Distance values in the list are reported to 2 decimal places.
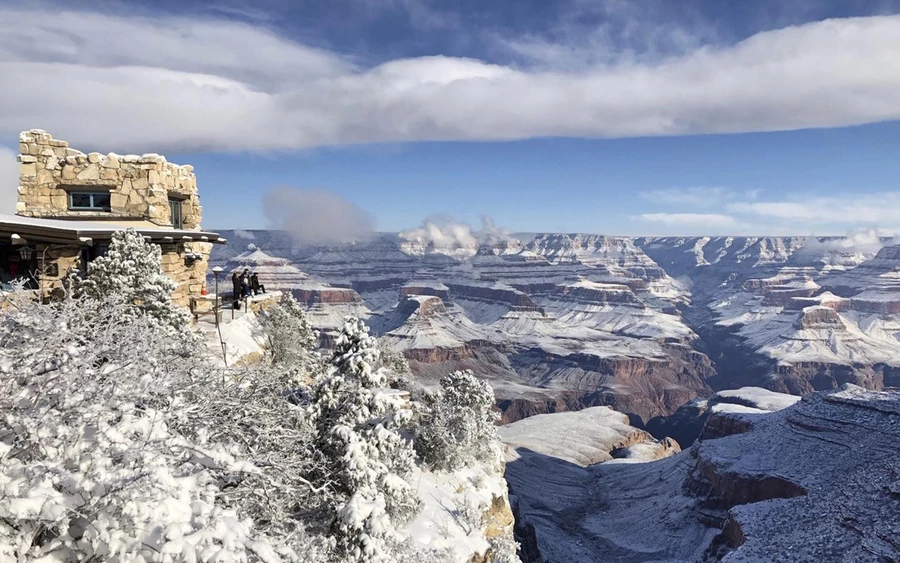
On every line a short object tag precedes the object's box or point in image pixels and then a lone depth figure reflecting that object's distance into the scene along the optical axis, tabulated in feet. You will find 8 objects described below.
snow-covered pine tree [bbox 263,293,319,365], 87.10
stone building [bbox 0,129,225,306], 79.10
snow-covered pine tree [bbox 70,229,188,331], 57.31
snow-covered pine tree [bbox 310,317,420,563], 42.01
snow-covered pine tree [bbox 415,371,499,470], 99.14
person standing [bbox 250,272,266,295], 112.23
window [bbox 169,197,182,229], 90.74
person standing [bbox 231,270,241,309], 96.22
